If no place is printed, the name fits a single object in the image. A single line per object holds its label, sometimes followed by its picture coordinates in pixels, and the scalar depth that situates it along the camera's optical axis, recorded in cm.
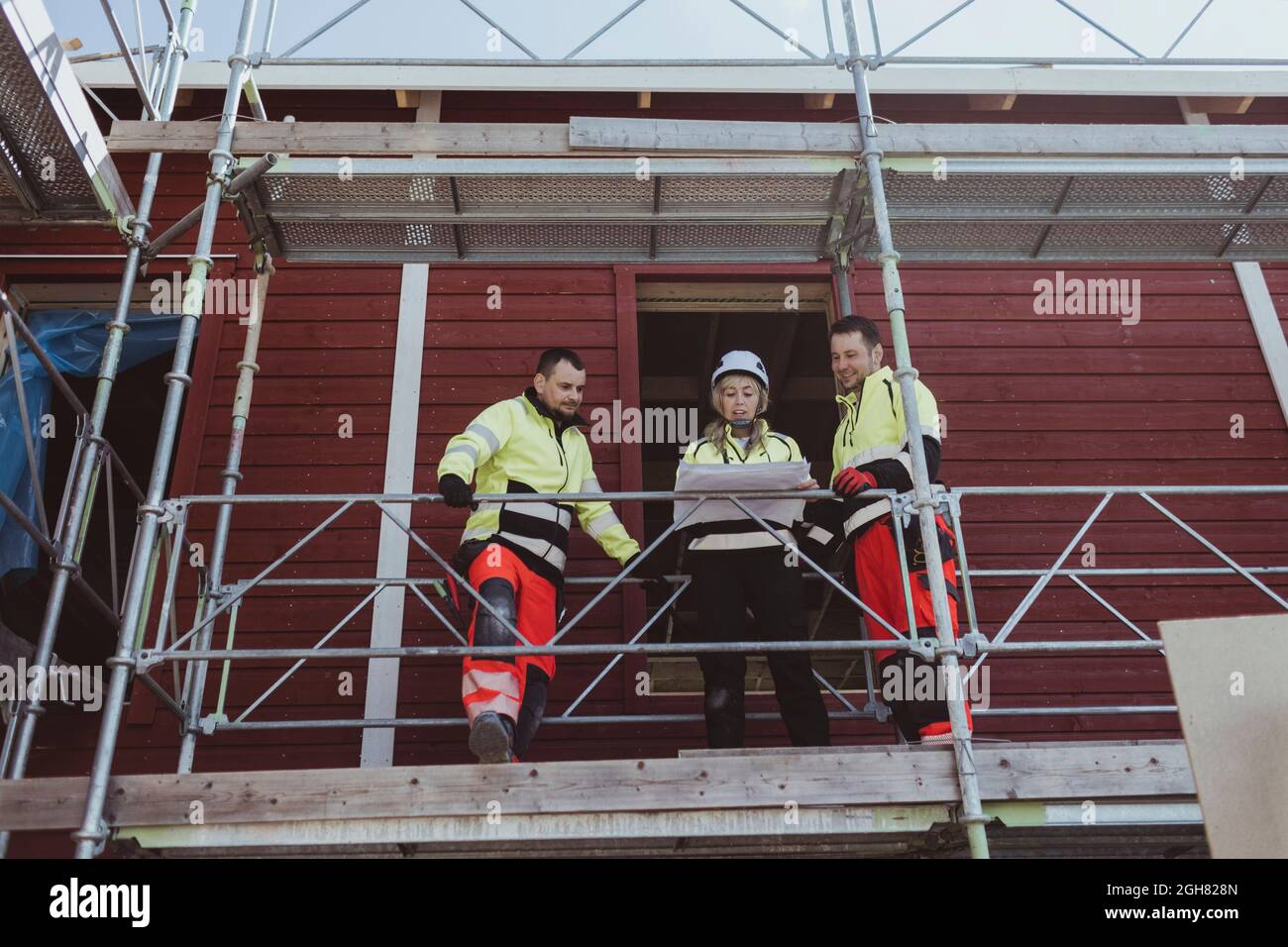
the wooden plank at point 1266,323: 679
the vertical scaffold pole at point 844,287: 546
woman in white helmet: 441
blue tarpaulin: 593
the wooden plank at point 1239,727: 289
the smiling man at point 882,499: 427
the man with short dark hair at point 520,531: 417
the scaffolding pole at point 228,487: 496
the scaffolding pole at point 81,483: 422
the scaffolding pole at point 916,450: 371
